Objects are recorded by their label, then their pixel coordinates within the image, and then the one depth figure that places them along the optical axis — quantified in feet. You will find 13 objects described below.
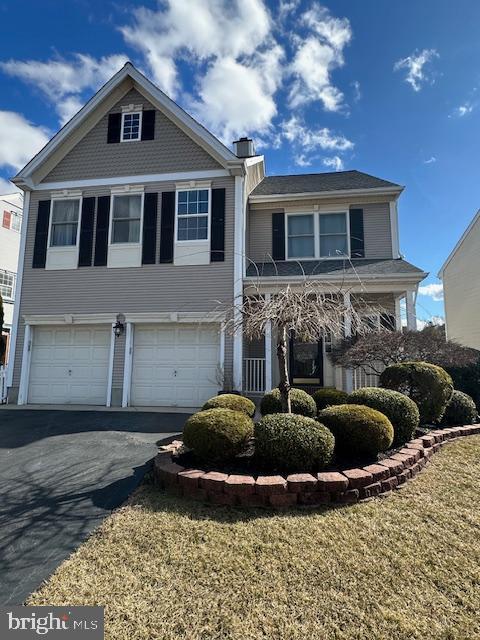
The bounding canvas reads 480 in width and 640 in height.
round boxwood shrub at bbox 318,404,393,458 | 14.93
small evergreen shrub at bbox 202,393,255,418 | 18.99
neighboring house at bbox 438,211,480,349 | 53.62
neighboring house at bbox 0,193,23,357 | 65.41
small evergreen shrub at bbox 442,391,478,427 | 22.75
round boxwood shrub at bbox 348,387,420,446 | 17.49
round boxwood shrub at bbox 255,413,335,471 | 13.57
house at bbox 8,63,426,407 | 34.06
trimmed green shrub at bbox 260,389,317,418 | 19.58
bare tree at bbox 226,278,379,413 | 17.10
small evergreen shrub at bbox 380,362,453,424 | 20.81
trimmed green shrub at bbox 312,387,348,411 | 21.39
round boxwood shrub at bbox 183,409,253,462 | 14.51
